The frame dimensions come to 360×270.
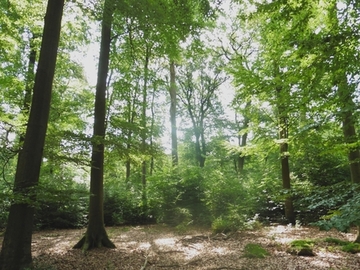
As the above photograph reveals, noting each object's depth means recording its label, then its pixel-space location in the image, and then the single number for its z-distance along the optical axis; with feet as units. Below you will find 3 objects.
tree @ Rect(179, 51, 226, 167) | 69.36
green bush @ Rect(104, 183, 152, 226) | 37.96
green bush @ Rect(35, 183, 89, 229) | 33.88
